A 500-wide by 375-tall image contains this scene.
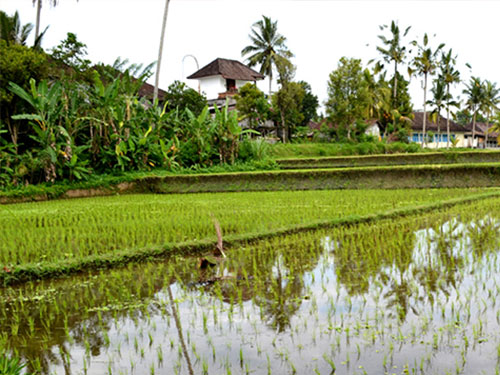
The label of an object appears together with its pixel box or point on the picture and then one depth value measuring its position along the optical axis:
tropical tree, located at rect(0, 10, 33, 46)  15.75
